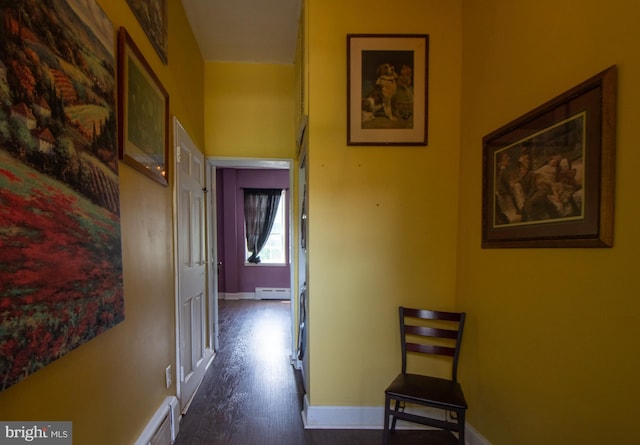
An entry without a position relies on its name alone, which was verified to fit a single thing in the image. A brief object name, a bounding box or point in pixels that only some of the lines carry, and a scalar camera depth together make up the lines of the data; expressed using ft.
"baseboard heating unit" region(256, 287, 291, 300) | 20.65
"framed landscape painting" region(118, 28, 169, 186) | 4.32
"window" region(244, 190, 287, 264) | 21.30
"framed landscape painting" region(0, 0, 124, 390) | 2.38
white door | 7.21
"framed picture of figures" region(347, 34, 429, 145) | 6.58
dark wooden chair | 5.19
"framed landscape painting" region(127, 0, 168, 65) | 5.03
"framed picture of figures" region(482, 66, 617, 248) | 3.42
